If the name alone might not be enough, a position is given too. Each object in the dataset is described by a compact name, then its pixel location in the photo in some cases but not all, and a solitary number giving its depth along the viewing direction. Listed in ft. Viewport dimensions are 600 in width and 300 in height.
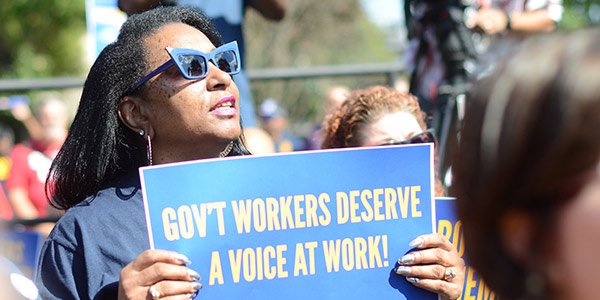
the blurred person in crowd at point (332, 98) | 30.05
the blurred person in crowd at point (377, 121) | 20.00
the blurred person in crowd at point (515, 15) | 28.24
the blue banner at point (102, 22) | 30.10
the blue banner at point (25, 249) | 25.17
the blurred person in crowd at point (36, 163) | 40.94
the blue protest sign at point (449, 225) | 15.73
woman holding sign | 14.59
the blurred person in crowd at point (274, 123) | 52.18
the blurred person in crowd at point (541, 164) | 7.07
